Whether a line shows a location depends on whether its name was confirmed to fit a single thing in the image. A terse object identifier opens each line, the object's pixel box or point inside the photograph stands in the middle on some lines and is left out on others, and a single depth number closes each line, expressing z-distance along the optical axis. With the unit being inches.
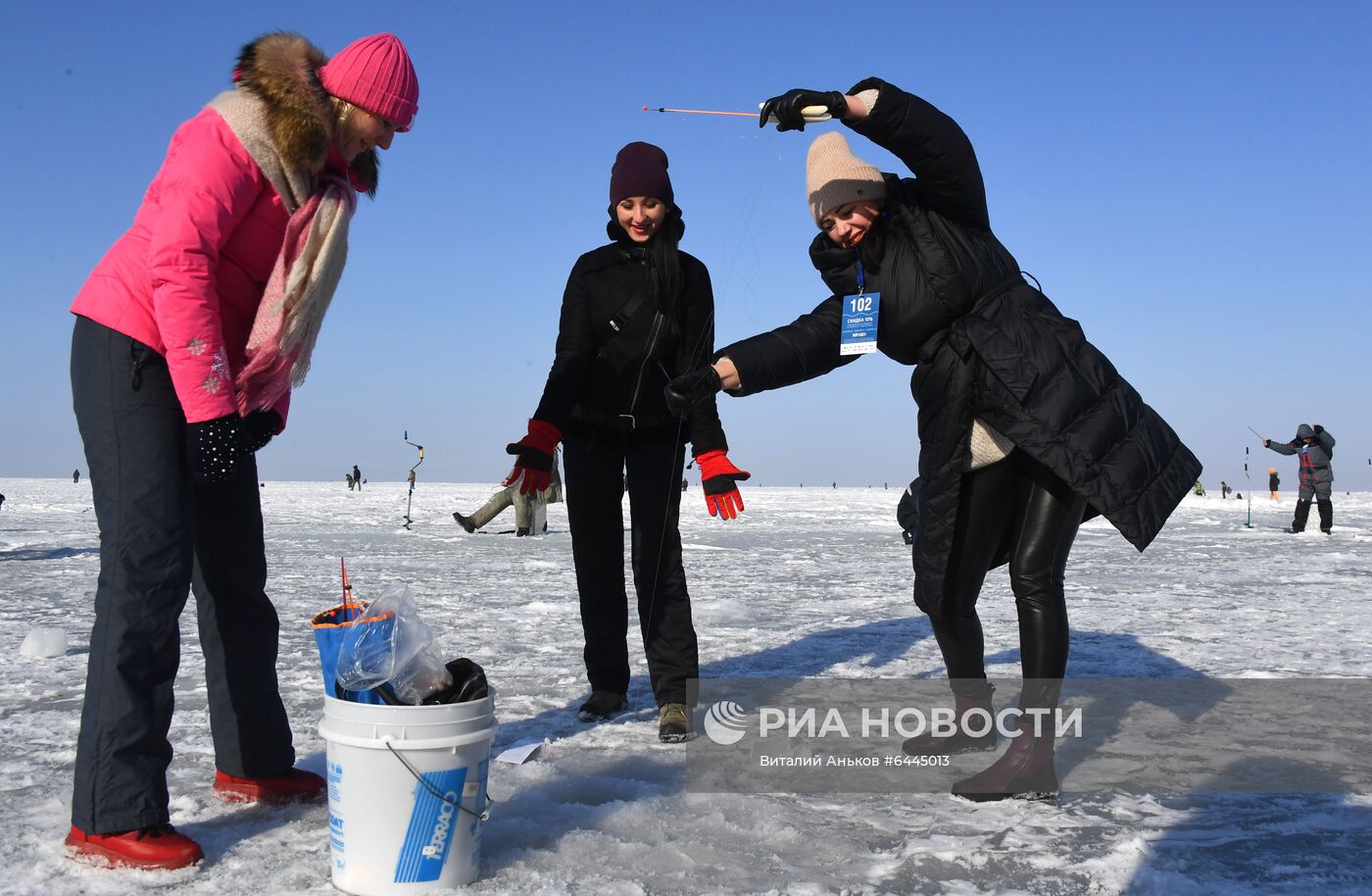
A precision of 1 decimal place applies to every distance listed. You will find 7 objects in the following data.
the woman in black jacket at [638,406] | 147.0
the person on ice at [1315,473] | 647.1
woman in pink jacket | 90.2
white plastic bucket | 84.3
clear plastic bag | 89.9
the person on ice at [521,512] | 567.8
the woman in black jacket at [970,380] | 110.0
